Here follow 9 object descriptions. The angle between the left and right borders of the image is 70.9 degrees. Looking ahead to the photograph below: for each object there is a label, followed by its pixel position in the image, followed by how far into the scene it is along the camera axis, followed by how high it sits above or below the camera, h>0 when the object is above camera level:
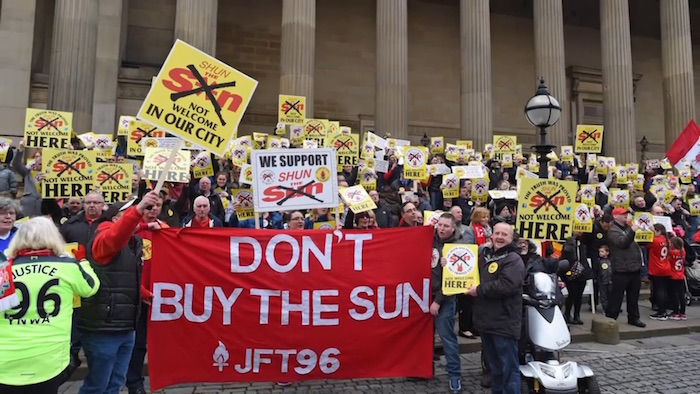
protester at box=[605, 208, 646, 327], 8.70 -0.43
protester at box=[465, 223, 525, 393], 4.81 -0.67
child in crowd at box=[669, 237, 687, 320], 9.51 -0.70
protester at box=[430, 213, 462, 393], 5.54 -0.78
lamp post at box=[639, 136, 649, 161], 24.92 +4.90
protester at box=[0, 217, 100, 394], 3.09 -0.48
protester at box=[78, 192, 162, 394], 3.99 -0.58
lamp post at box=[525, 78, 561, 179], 8.55 +2.27
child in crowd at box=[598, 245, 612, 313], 9.35 -0.62
